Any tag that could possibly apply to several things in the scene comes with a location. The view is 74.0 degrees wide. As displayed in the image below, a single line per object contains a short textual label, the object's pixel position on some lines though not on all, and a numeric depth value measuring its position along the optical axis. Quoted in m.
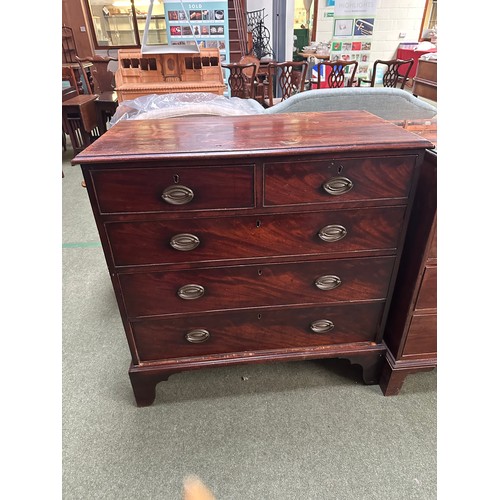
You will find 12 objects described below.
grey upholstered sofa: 1.51
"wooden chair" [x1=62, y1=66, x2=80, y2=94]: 5.26
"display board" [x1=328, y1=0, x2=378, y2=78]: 5.25
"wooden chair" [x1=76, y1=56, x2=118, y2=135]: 3.81
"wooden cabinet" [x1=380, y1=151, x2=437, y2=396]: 1.03
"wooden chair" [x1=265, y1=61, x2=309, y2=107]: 3.79
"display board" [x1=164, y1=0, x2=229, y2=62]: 4.38
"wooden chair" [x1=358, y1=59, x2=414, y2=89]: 4.17
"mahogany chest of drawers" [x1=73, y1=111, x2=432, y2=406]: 0.92
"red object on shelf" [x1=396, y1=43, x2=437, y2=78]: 5.36
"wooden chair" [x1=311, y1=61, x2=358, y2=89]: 3.75
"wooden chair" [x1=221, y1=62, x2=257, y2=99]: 3.77
